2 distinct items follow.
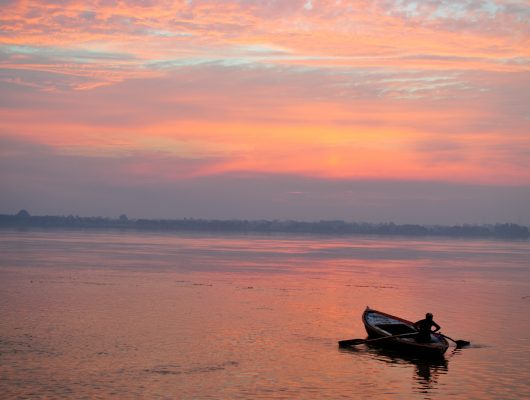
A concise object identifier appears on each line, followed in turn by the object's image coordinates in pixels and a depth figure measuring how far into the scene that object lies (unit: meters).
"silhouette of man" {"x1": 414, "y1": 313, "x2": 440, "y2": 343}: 28.97
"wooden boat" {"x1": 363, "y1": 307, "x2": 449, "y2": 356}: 28.45
